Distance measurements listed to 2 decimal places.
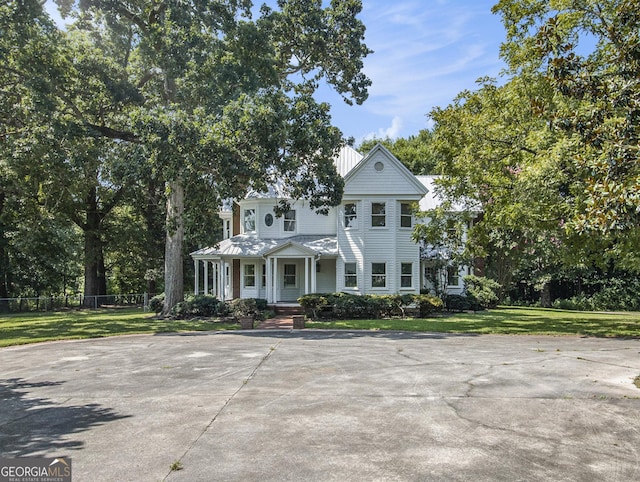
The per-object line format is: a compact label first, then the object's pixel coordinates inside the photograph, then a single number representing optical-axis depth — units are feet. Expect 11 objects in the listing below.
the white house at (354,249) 91.86
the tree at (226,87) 62.44
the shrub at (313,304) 77.52
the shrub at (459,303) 92.02
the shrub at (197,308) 80.20
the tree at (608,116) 26.02
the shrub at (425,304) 79.71
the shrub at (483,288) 100.63
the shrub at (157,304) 90.68
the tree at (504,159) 51.80
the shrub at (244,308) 77.46
